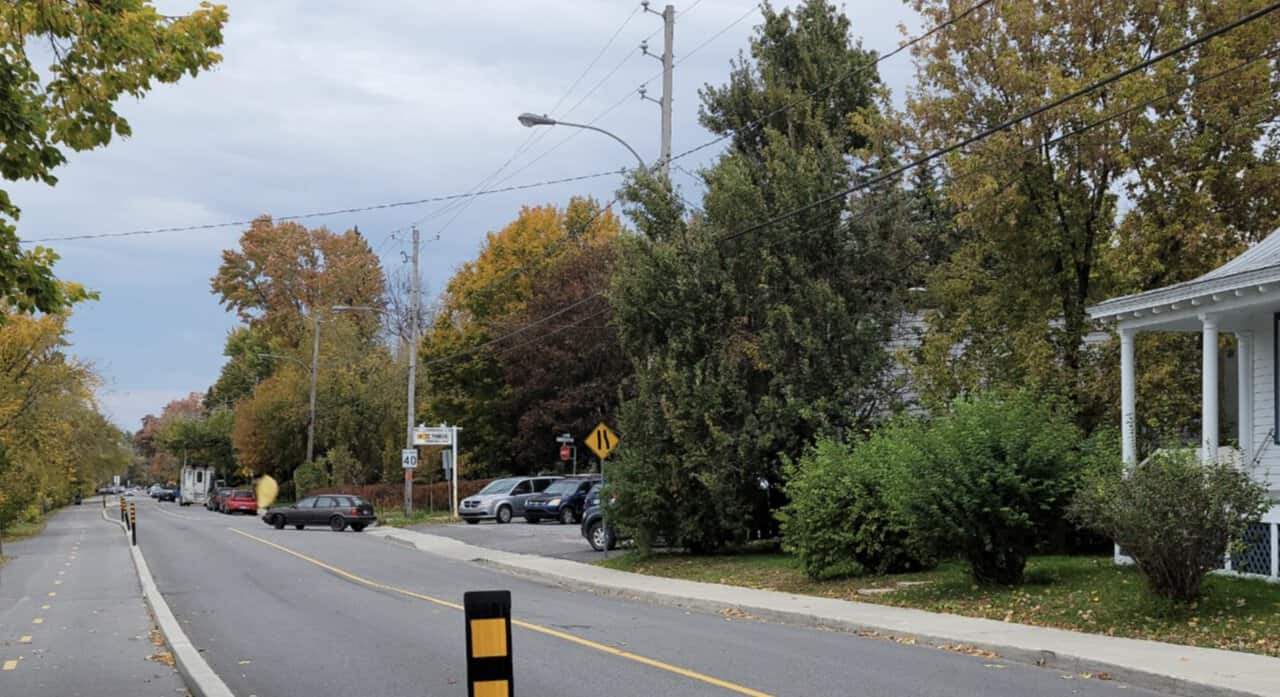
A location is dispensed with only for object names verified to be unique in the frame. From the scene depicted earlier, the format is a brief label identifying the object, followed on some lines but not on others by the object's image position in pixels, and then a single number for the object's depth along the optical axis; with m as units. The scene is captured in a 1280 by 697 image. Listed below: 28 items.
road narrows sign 25.27
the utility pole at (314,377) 62.59
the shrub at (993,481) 16.11
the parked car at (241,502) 65.62
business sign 45.91
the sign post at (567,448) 51.12
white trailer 92.94
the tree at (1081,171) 22.09
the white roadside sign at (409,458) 45.00
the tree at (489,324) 59.66
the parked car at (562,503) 43.88
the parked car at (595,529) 29.44
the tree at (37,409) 39.00
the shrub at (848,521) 19.05
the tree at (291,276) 80.62
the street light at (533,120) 25.00
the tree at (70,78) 8.55
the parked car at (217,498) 71.35
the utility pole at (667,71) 25.78
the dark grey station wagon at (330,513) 44.53
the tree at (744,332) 23.34
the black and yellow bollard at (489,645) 5.53
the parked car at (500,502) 44.97
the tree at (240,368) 91.06
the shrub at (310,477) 63.06
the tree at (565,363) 54.16
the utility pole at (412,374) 46.88
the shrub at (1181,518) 13.23
